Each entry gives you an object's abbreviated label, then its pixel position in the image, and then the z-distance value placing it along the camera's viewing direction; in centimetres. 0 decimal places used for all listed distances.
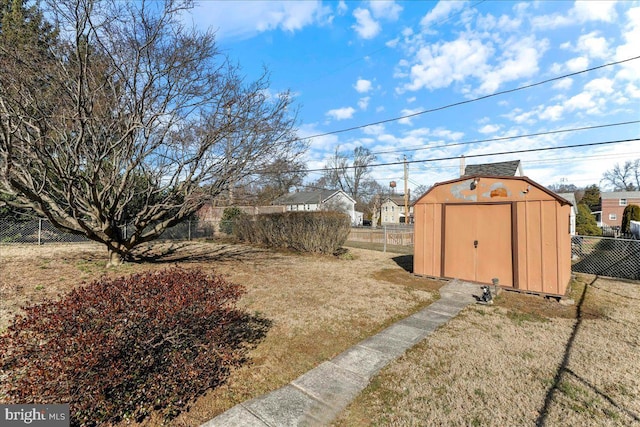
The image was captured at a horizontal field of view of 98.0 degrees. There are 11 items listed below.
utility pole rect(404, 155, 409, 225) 2551
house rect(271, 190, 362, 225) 3756
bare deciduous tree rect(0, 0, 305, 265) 533
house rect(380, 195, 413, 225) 5025
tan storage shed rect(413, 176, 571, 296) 575
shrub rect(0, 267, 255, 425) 192
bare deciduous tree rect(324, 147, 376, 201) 3781
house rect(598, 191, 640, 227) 3328
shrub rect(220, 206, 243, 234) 1699
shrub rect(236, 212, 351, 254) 1109
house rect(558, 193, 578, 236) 2131
